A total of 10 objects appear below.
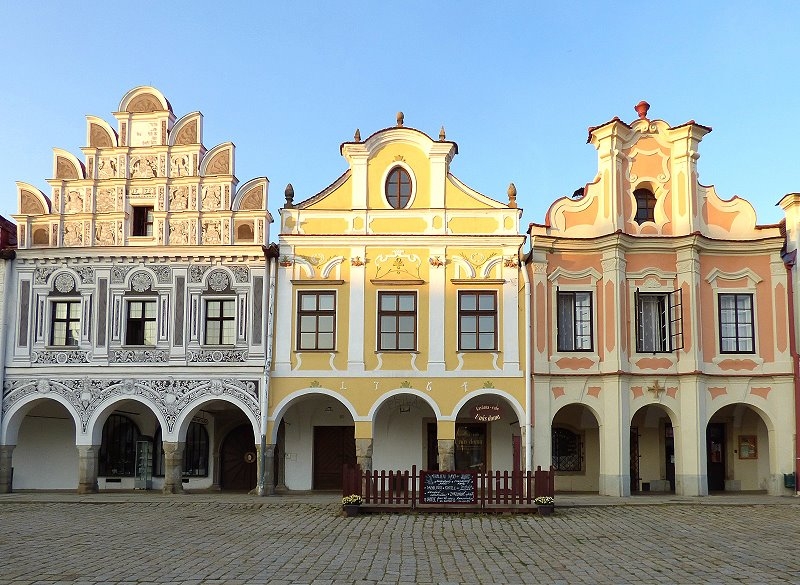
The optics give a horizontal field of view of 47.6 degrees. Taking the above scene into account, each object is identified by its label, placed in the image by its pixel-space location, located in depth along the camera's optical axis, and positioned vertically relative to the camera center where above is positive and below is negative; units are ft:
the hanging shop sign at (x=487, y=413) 88.63 -1.69
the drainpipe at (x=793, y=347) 88.58 +5.03
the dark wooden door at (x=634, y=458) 97.19 -6.57
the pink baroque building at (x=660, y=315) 89.61 +8.27
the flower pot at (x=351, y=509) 69.72 -8.76
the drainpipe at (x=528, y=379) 88.84 +1.68
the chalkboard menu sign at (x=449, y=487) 70.85 -7.15
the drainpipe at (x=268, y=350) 89.10 +4.41
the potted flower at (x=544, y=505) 70.03 -8.37
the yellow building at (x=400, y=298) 90.89 +9.87
